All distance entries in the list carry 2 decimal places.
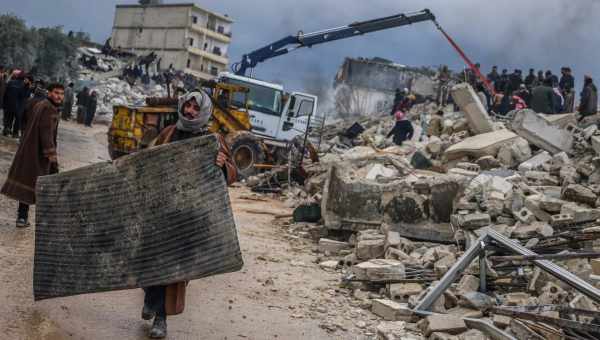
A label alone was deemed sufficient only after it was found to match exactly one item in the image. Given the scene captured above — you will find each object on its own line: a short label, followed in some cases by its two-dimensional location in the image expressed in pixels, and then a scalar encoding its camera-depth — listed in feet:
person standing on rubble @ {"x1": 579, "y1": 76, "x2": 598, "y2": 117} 46.70
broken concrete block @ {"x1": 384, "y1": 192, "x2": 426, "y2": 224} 26.76
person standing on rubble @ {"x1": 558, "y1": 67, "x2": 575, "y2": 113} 53.67
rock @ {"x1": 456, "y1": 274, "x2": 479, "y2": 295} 18.42
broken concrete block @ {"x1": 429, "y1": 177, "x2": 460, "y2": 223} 26.58
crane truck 48.88
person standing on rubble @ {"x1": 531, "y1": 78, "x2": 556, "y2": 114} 48.08
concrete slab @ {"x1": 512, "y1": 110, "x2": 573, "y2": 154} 36.86
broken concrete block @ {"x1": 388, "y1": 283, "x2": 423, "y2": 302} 19.31
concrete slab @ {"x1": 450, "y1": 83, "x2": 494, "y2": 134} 42.65
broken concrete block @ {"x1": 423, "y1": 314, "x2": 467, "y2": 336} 15.46
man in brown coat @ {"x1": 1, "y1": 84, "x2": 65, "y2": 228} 20.22
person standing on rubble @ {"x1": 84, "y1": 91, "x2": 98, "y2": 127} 81.56
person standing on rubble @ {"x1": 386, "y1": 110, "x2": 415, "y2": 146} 56.29
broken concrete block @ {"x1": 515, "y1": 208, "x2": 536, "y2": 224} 24.06
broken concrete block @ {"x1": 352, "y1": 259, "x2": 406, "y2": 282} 20.22
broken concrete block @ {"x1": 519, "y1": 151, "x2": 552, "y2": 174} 33.19
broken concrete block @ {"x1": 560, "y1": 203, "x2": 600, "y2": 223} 22.03
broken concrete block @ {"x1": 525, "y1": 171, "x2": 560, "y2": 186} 29.68
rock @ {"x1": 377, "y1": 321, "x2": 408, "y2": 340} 15.85
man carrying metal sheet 13.19
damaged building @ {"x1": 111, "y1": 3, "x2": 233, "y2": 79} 198.59
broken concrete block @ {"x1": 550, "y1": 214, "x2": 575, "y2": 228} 22.63
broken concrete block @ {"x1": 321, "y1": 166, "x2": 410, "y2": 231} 27.89
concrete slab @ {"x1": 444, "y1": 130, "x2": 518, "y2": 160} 36.86
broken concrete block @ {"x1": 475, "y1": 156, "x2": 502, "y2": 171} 34.99
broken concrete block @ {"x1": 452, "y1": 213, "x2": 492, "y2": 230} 23.63
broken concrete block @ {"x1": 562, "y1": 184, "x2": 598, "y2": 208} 24.44
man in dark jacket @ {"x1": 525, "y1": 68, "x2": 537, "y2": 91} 60.23
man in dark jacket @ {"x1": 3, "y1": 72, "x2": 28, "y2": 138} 44.65
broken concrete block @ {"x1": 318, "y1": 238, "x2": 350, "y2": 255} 26.43
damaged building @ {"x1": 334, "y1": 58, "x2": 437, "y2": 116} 116.88
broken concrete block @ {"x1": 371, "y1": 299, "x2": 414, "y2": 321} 17.43
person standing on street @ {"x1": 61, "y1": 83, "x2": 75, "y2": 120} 81.10
